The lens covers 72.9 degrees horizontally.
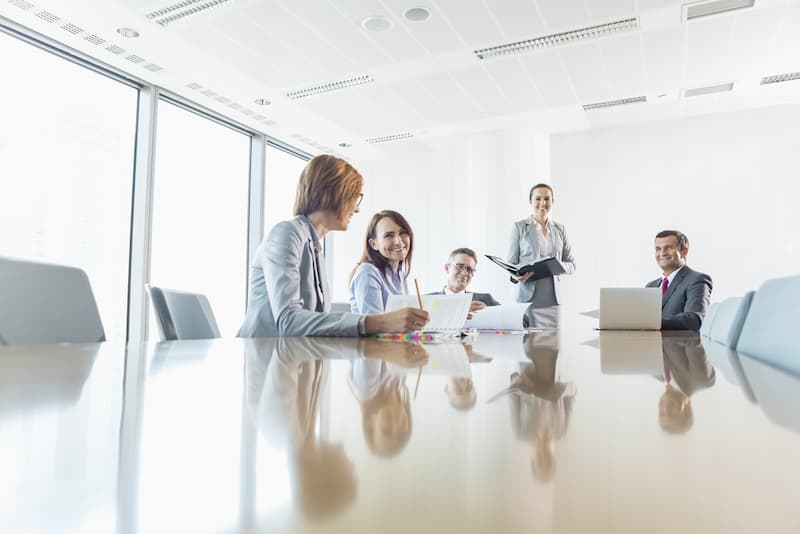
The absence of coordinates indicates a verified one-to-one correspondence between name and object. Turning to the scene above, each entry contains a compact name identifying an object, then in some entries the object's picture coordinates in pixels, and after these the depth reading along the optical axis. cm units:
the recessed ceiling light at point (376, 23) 399
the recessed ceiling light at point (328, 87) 511
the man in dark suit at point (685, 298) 238
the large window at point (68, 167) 414
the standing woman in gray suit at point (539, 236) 455
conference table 13
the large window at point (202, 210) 533
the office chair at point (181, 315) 192
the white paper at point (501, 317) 194
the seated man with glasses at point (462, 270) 340
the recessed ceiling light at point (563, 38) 414
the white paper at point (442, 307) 157
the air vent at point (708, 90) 550
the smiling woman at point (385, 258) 231
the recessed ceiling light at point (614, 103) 583
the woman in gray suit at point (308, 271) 149
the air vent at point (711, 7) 380
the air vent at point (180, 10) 377
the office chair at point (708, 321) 202
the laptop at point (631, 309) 221
